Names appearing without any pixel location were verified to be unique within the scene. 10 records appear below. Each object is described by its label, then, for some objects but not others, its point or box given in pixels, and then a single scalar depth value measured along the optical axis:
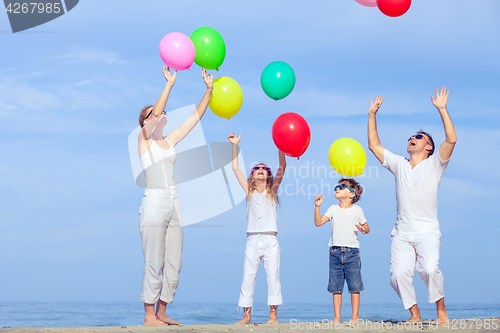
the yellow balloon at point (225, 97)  5.61
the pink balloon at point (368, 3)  6.01
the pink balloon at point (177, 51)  5.38
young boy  5.38
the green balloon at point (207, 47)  5.67
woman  4.77
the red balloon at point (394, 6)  5.54
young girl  5.33
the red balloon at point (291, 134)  5.45
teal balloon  5.84
